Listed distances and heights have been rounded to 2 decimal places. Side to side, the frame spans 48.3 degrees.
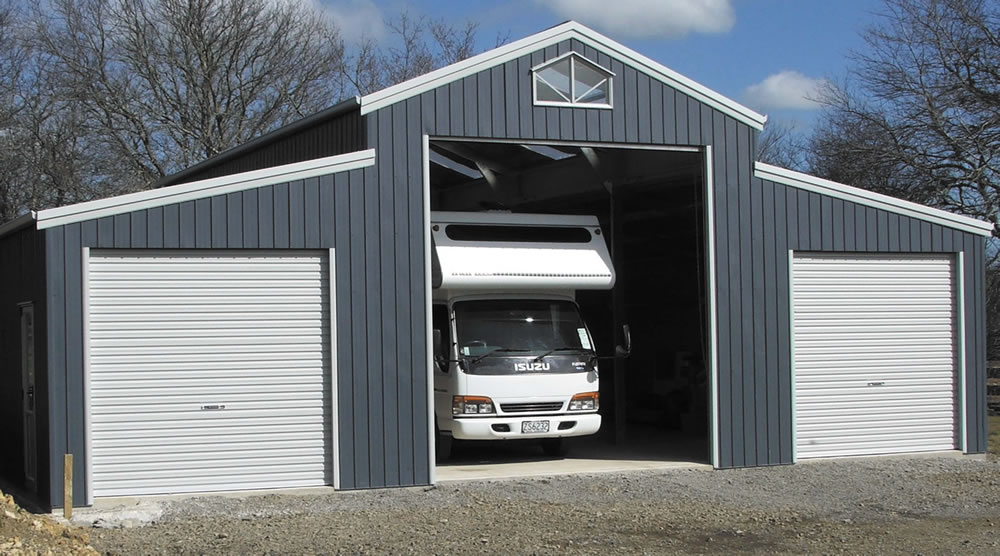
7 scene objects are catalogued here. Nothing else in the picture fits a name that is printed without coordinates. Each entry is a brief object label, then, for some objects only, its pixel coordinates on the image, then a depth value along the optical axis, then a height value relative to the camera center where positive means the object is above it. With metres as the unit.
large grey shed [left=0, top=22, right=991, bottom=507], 11.22 -0.10
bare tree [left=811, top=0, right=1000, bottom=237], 24.77 +3.42
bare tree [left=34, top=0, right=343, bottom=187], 31.55 +6.41
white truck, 13.27 -0.45
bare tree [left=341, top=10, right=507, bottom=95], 38.34 +7.80
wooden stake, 10.47 -1.77
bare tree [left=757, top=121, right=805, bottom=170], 45.50 +5.48
